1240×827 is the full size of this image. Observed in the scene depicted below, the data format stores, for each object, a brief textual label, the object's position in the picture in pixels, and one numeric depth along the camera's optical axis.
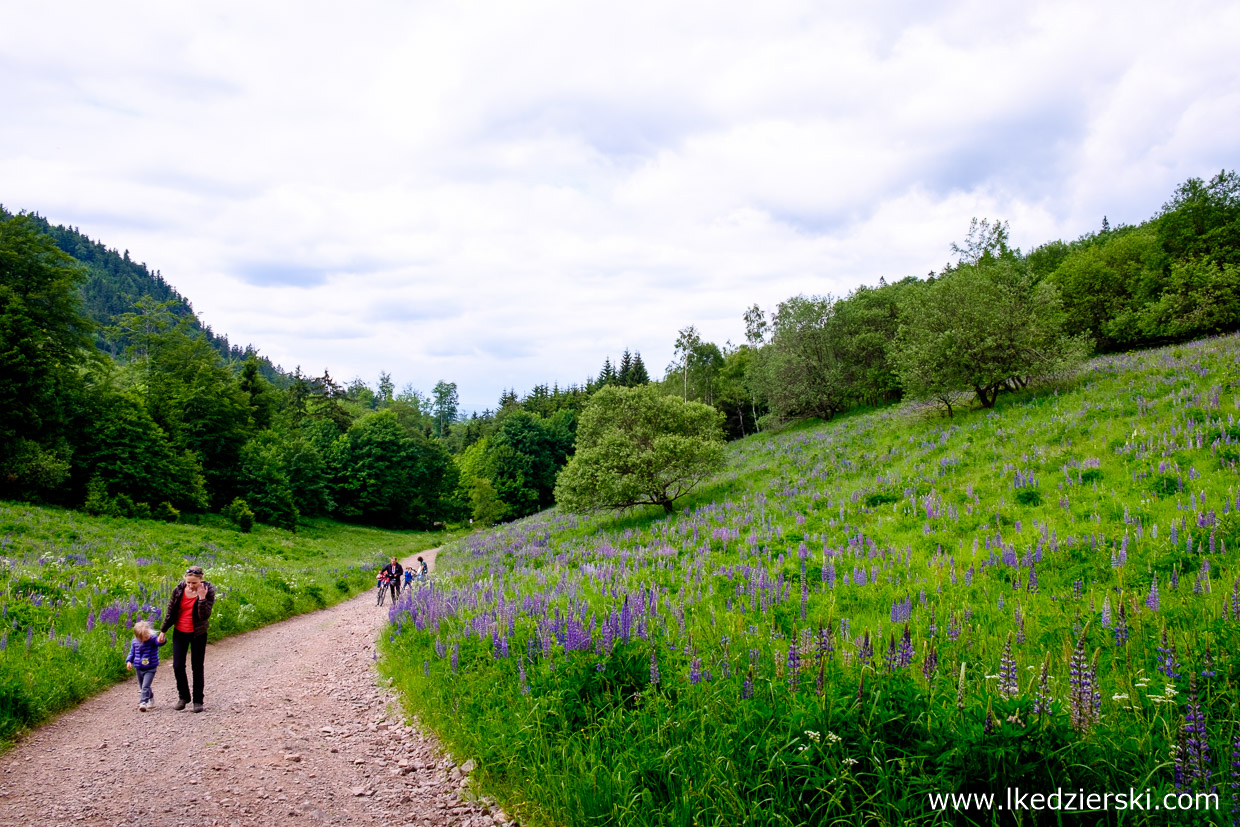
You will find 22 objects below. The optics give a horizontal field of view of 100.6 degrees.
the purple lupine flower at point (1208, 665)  3.54
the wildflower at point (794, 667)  4.34
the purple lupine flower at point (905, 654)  4.23
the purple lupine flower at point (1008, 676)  3.61
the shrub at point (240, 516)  39.41
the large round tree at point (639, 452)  19.95
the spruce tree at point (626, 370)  95.30
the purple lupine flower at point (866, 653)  4.73
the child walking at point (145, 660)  7.78
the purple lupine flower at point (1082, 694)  3.35
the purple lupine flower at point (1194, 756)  2.79
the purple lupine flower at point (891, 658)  4.36
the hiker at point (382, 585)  18.33
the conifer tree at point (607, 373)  100.95
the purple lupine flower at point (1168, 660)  3.83
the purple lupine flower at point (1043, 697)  3.08
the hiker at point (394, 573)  18.20
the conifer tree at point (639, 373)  93.93
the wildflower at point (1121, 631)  4.63
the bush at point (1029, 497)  10.18
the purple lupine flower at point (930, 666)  4.17
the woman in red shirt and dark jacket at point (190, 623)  7.83
